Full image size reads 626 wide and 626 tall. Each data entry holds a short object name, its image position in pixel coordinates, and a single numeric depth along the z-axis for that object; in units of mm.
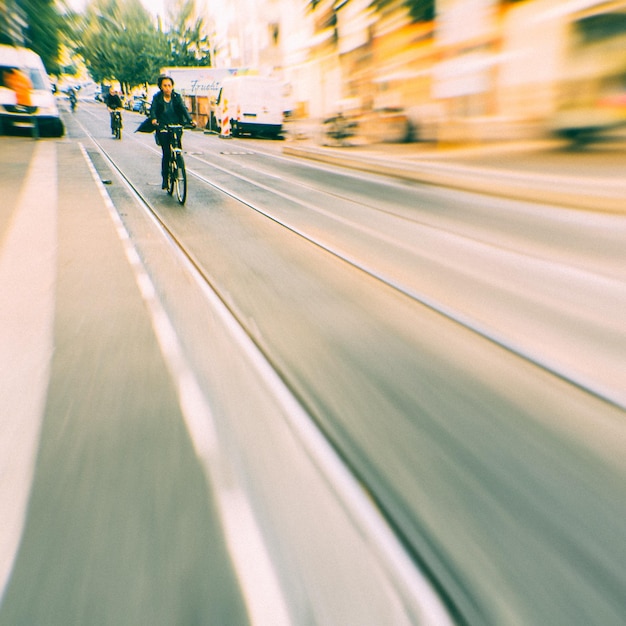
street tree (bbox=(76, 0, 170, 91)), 60562
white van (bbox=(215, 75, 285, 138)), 23438
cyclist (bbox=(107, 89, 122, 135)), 19855
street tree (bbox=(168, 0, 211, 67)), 57656
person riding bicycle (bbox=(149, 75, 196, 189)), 9039
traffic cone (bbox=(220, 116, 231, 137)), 24350
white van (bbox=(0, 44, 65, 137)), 19766
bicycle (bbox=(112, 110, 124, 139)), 21172
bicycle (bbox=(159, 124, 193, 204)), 8914
